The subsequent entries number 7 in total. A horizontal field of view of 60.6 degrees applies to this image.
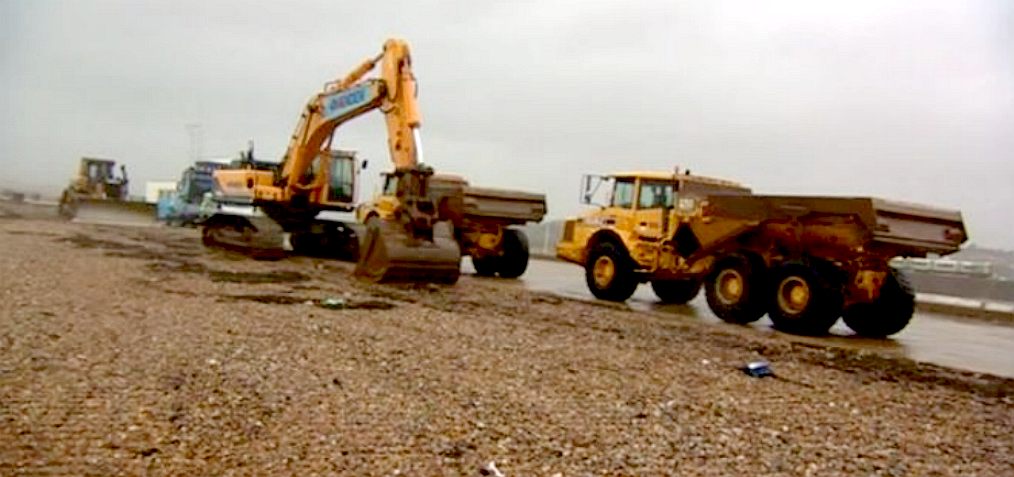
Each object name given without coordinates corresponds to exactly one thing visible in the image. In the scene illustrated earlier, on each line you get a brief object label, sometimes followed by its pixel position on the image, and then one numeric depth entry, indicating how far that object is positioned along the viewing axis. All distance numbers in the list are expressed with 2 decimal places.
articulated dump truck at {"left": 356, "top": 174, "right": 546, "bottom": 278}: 16.11
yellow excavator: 12.55
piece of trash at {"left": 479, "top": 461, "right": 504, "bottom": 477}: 3.91
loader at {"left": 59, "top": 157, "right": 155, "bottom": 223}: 30.80
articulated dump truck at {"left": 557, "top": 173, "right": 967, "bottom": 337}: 10.53
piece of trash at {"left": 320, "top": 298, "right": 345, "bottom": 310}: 9.46
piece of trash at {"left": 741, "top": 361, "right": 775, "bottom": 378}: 7.08
